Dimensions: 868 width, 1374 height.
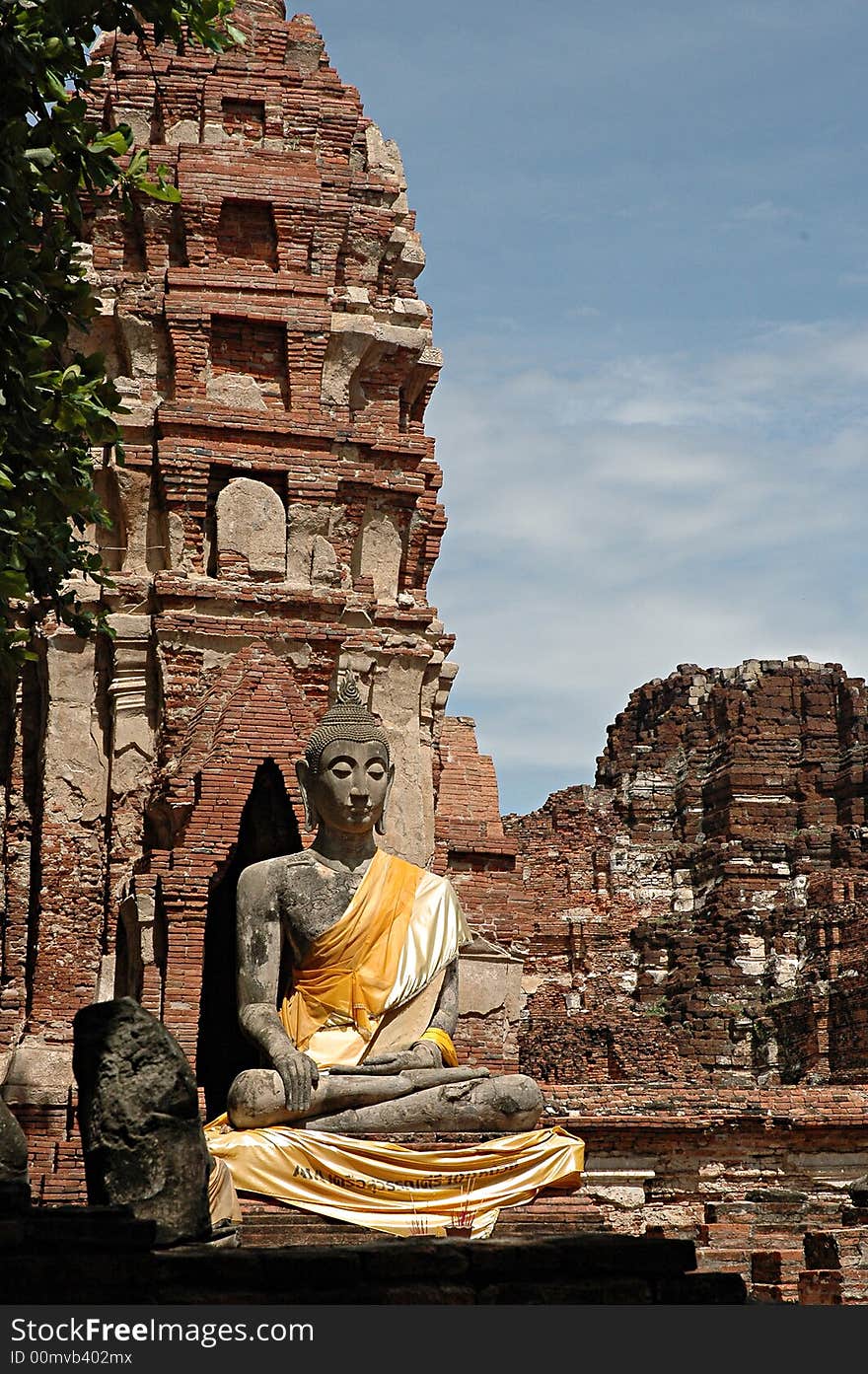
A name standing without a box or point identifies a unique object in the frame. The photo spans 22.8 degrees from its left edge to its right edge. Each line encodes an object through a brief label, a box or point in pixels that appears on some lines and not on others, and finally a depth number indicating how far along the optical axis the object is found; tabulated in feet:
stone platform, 21.02
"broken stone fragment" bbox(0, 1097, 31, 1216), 27.45
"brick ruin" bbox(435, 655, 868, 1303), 50.85
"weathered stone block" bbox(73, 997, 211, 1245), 26.71
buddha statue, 34.40
